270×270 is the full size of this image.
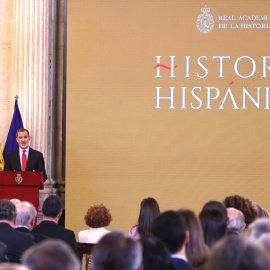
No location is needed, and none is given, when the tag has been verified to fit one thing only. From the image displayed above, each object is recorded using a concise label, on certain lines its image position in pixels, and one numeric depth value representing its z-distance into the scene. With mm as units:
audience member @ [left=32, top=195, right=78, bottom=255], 9969
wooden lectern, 15469
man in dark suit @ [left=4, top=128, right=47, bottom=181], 17344
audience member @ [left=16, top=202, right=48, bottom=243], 10047
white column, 19484
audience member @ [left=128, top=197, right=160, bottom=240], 10906
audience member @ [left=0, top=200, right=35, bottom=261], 9023
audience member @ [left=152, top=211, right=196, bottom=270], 6121
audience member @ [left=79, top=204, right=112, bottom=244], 12000
